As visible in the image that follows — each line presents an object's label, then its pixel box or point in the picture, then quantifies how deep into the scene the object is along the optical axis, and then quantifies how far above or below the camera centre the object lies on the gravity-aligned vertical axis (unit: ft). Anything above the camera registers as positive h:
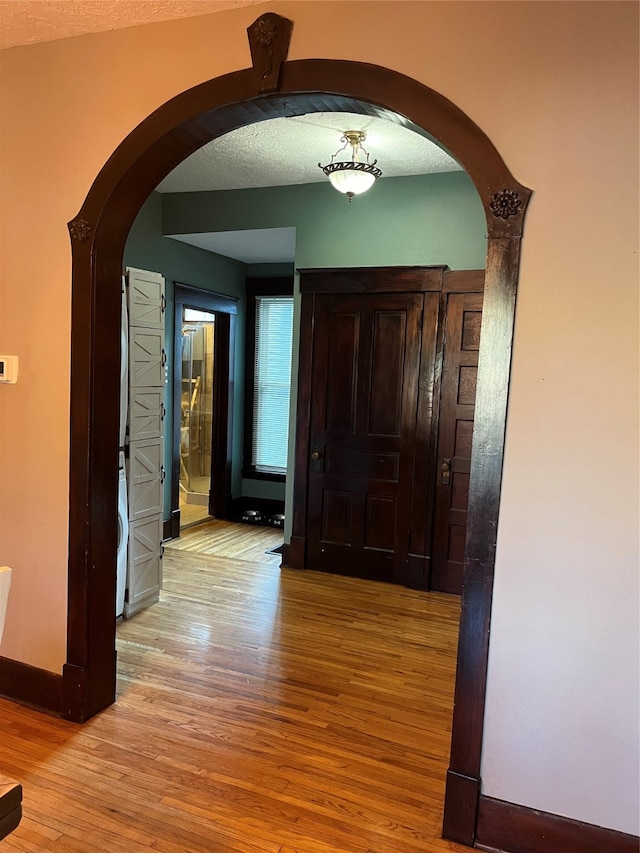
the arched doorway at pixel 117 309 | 6.14 +0.65
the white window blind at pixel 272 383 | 20.81 -0.17
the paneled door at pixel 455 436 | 13.43 -1.11
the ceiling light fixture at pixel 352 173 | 11.28 +3.98
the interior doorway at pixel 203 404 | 17.90 -1.05
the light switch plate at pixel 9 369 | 8.67 -0.05
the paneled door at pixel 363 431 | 14.21 -1.18
